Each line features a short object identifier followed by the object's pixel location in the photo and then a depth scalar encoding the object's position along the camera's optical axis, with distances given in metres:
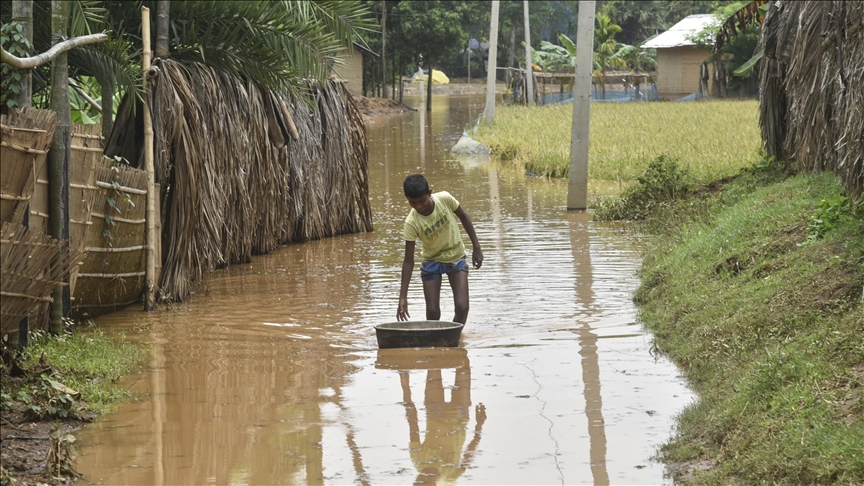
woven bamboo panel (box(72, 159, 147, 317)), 15.87
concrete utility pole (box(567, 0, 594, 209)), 29.17
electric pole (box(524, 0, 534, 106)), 78.40
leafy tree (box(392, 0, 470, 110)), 90.44
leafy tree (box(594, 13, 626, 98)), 103.04
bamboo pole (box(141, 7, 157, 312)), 16.95
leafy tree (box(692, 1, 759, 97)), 75.56
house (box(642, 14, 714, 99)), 86.94
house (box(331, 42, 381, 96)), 84.31
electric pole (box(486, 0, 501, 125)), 58.94
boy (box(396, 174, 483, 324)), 14.13
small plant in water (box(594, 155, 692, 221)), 26.67
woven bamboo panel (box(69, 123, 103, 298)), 15.01
